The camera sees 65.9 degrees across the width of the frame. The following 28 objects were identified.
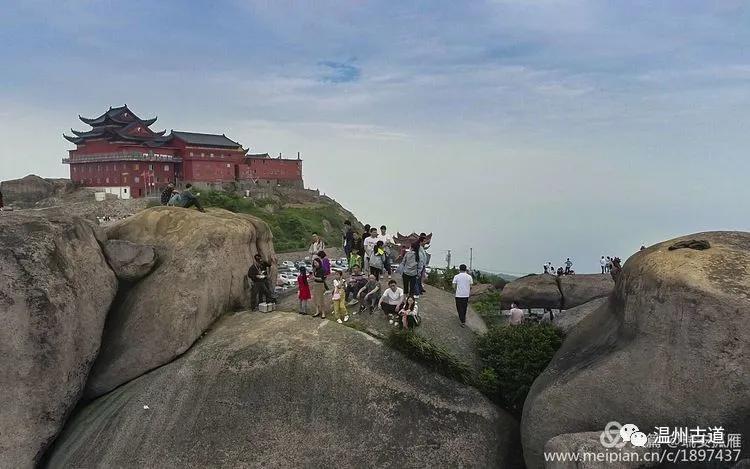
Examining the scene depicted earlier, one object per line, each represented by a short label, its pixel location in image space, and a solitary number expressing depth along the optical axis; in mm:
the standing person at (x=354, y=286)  17062
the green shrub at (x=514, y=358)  14203
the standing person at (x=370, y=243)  19188
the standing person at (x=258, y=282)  17000
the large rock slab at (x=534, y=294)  24641
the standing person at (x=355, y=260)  20156
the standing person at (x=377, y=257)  18594
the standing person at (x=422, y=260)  17906
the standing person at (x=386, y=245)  19223
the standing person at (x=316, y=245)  19422
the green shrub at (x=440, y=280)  24641
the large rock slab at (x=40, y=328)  13586
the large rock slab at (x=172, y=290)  15383
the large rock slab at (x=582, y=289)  24141
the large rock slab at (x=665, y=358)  10688
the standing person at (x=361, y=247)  20094
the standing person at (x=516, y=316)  17048
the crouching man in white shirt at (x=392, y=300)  15898
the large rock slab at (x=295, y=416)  12938
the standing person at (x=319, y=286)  15836
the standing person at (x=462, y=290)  16359
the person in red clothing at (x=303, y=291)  16062
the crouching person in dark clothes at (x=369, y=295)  16484
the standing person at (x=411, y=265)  17361
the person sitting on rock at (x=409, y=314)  15206
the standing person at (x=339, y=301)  15680
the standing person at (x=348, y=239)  20611
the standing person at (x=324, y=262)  16281
